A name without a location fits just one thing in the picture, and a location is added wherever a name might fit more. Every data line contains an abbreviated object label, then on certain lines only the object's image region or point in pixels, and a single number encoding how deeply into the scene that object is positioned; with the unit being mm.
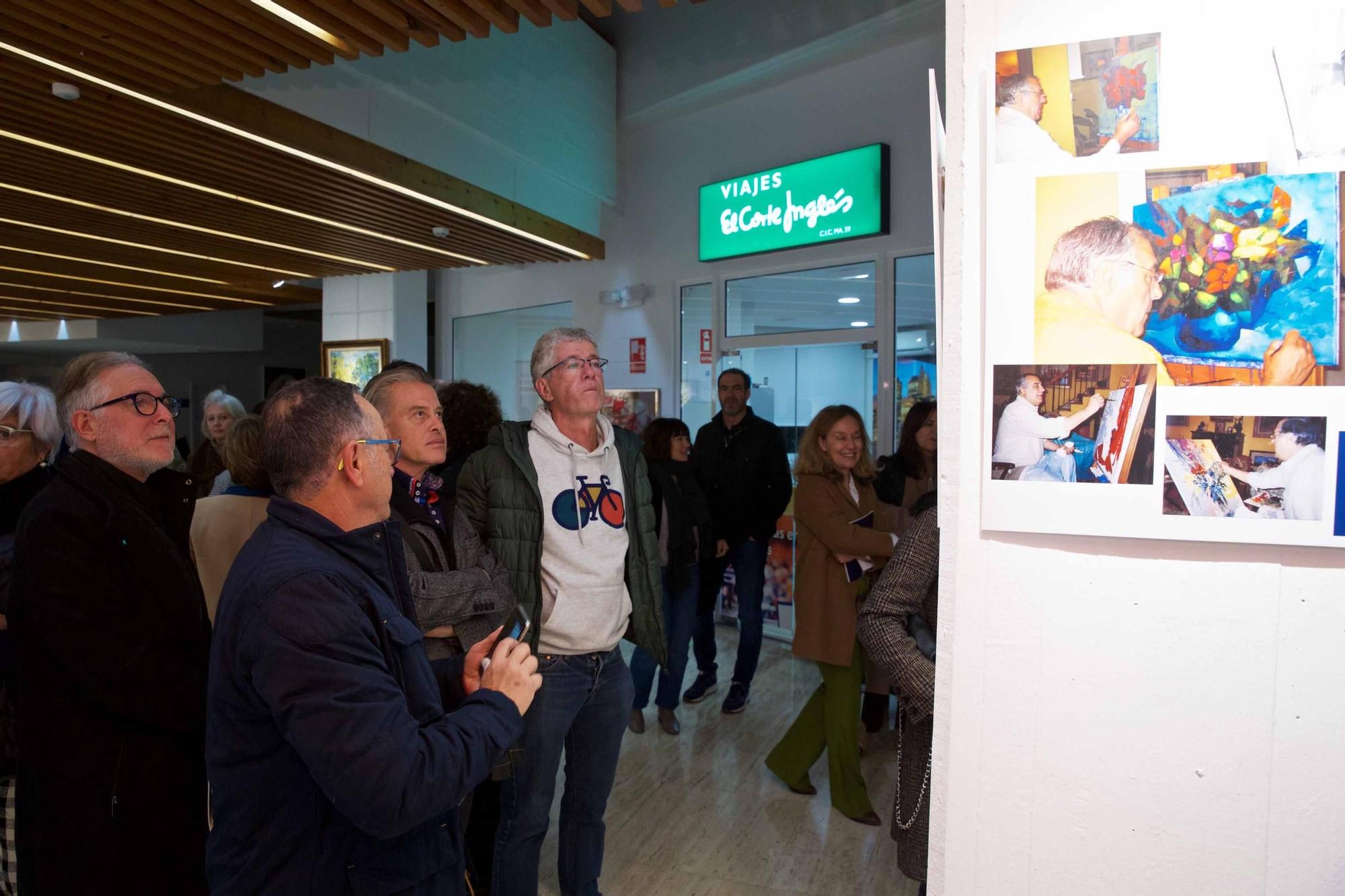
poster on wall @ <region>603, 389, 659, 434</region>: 7078
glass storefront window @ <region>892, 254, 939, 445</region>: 5566
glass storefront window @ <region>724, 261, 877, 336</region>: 5938
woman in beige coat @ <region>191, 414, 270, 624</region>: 2170
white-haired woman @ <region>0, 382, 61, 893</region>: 2316
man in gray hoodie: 2137
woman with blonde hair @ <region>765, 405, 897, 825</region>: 3045
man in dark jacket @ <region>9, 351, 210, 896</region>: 1587
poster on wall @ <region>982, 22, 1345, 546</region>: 856
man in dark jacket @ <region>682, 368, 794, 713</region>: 4516
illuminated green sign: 5668
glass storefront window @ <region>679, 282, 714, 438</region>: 6867
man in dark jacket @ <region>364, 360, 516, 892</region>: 1877
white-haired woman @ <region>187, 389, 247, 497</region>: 3848
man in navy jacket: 1095
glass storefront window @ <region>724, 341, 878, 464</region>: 5914
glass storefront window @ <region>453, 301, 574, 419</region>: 8555
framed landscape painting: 8648
